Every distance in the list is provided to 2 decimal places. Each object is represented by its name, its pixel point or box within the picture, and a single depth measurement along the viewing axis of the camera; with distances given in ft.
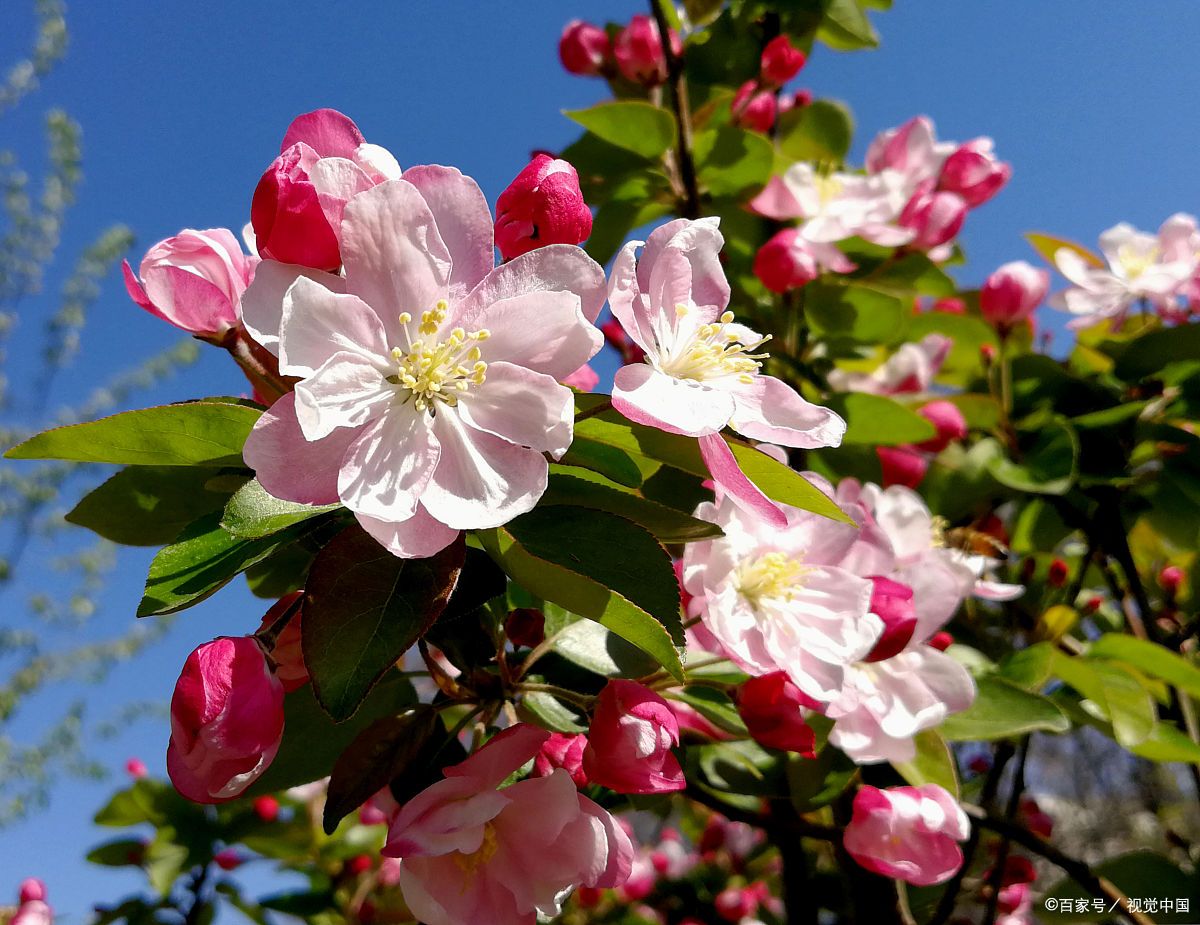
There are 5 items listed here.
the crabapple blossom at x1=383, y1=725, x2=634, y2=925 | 0.40
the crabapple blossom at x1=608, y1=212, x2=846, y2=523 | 0.39
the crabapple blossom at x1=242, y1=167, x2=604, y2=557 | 0.35
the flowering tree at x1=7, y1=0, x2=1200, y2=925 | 0.36
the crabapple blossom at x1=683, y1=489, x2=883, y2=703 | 0.48
